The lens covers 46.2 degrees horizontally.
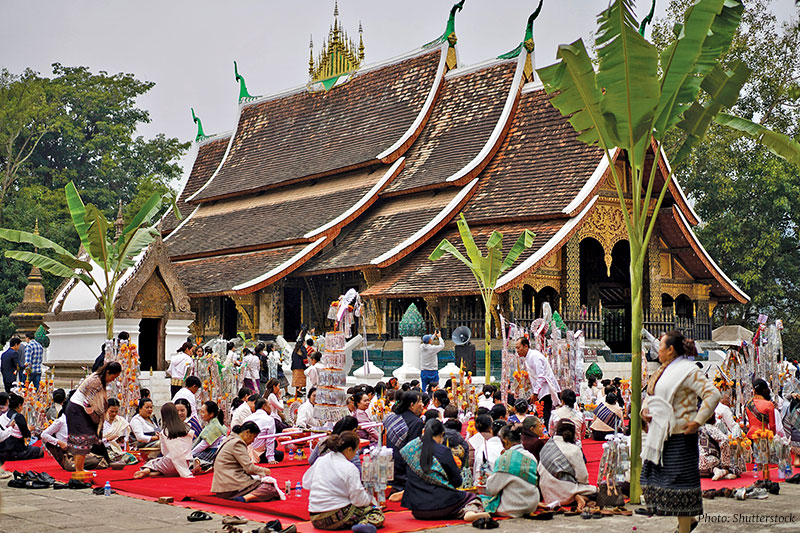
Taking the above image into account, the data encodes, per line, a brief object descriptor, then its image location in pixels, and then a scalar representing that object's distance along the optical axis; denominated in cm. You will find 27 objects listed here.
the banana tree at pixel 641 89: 770
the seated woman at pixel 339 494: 663
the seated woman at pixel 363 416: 957
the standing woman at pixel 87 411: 916
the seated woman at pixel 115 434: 1016
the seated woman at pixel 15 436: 1061
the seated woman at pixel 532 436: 774
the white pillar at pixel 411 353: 1620
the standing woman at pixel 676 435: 571
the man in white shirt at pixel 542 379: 1135
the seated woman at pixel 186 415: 1012
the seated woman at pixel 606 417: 1148
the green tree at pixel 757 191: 2609
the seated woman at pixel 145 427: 1054
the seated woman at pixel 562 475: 724
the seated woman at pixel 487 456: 801
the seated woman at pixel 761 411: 891
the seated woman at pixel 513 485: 701
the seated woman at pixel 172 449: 927
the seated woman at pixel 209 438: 966
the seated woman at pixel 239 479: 777
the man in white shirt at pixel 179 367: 1351
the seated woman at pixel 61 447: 975
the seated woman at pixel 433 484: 699
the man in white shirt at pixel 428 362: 1440
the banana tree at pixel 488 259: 1531
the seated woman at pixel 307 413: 1071
